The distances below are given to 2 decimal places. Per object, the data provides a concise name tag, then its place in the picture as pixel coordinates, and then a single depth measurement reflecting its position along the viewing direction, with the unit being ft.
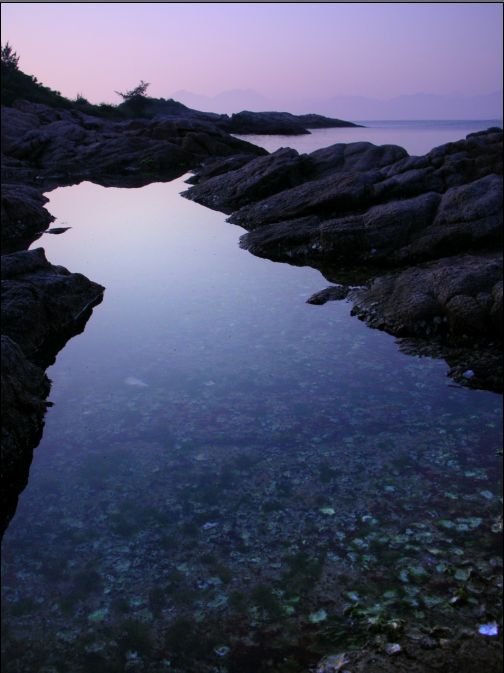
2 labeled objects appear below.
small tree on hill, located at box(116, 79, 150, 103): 327.47
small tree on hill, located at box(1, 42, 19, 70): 251.60
